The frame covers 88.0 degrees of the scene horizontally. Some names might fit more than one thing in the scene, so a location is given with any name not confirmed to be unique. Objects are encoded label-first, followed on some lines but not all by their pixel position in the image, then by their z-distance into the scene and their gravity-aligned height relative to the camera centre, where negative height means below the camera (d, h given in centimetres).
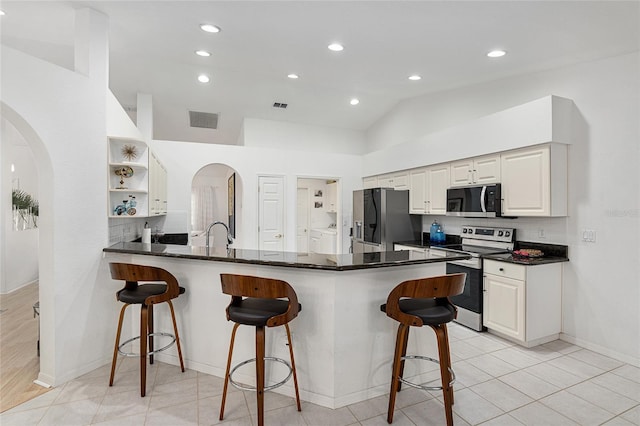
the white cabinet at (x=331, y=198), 755 +33
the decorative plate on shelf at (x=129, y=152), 331 +59
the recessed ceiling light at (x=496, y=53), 337 +163
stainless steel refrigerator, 509 -14
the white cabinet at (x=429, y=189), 462 +33
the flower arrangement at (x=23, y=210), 535 +2
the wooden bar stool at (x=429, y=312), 195 -62
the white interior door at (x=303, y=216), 789 -11
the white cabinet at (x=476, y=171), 388 +51
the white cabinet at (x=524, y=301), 324 -91
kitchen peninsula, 227 -77
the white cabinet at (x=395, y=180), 536 +53
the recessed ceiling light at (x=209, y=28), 311 +175
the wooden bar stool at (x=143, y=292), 238 -62
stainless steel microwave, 380 +13
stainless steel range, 368 -59
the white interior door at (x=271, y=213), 582 -3
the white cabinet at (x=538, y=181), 332 +32
